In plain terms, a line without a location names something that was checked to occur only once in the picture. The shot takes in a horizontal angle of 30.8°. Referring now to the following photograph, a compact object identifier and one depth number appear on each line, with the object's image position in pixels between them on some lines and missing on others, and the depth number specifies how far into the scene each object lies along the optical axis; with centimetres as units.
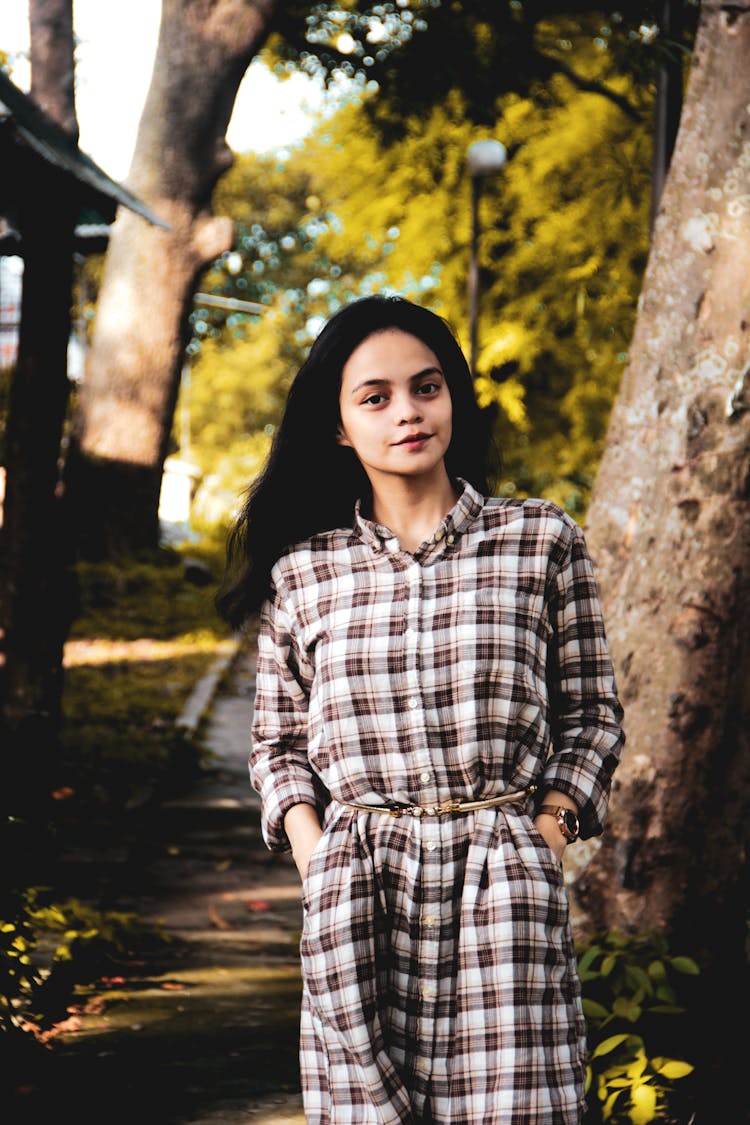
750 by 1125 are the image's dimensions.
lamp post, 1399
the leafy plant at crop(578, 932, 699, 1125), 363
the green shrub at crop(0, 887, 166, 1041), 381
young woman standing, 222
